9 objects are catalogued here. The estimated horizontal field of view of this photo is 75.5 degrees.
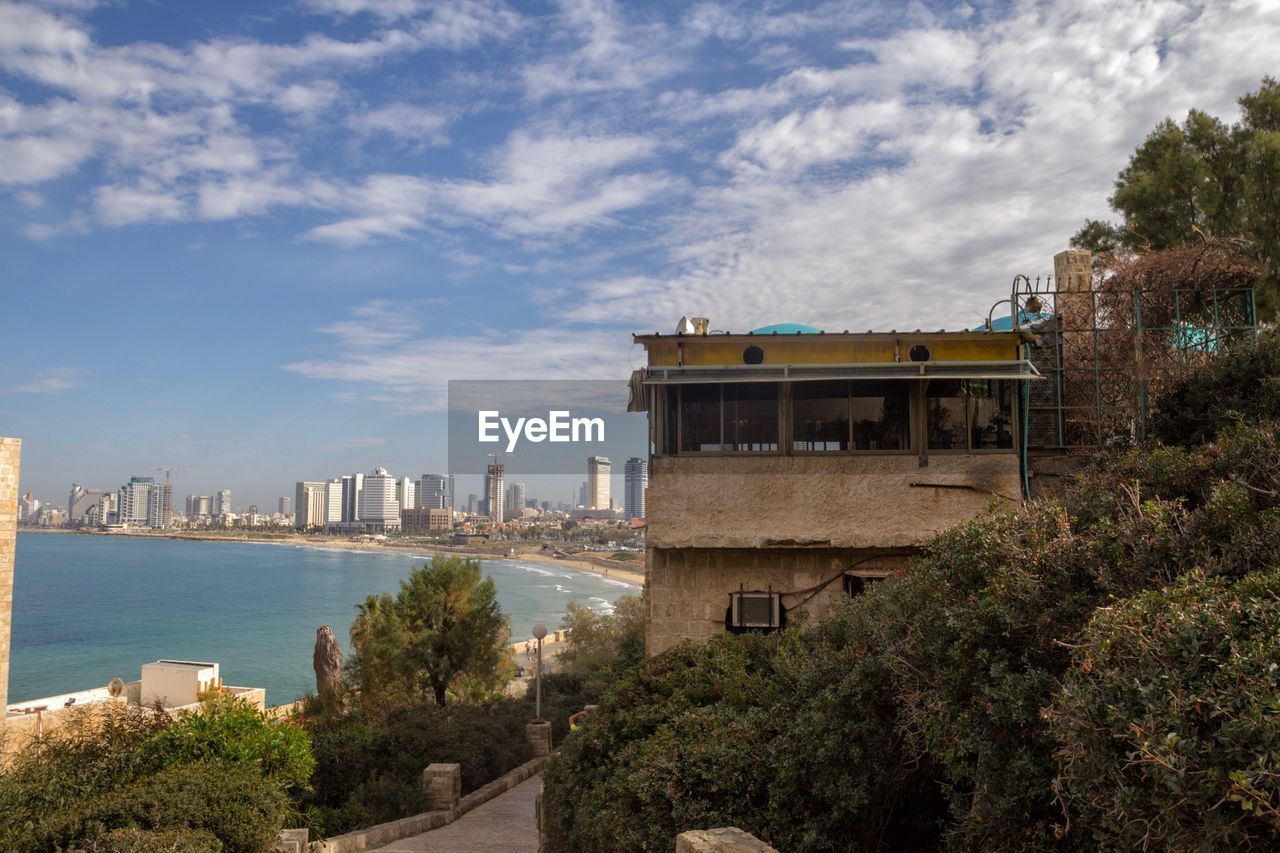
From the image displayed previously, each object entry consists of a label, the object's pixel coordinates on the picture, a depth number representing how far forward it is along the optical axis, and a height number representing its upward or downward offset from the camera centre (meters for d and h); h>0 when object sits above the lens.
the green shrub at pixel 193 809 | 8.34 -3.50
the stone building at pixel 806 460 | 11.61 +0.40
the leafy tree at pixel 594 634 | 33.41 -7.33
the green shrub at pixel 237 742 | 10.71 -3.43
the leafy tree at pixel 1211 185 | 15.09 +5.93
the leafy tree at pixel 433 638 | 26.39 -4.99
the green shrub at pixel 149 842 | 7.90 -3.49
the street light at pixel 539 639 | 19.49 -3.68
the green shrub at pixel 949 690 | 4.77 -1.38
